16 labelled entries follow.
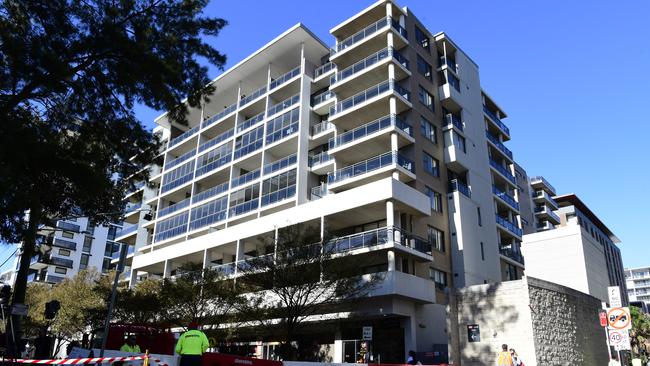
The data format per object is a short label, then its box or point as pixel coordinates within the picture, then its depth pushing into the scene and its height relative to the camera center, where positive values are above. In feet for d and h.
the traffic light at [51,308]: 51.83 +4.03
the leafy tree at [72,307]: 137.08 +11.40
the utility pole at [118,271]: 45.35 +7.26
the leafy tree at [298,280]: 90.43 +12.88
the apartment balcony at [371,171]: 112.57 +39.83
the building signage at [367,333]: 68.88 +3.10
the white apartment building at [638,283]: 514.27 +77.97
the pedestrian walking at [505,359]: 69.77 +0.19
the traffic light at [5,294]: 52.82 +5.42
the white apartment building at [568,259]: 152.84 +30.34
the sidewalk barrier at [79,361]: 40.86 -0.78
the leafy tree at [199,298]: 102.27 +10.62
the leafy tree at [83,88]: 38.52 +20.99
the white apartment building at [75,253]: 285.02 +53.96
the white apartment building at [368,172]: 104.83 +46.36
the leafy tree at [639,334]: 129.13 +7.13
